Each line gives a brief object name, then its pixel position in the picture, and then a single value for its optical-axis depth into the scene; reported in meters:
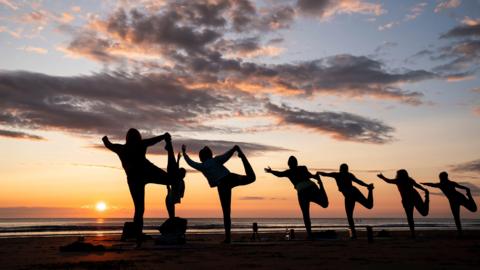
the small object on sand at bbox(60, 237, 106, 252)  10.85
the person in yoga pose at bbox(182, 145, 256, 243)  13.29
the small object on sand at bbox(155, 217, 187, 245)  12.74
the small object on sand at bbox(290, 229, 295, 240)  17.15
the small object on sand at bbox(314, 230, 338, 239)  15.90
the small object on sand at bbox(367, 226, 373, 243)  14.39
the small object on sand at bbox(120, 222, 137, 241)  11.71
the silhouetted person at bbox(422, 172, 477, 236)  18.53
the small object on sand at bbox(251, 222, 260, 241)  16.12
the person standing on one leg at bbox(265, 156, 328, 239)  16.08
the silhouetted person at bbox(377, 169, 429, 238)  18.14
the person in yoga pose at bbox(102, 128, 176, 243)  11.69
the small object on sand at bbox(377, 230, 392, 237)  18.85
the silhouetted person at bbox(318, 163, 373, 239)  16.94
